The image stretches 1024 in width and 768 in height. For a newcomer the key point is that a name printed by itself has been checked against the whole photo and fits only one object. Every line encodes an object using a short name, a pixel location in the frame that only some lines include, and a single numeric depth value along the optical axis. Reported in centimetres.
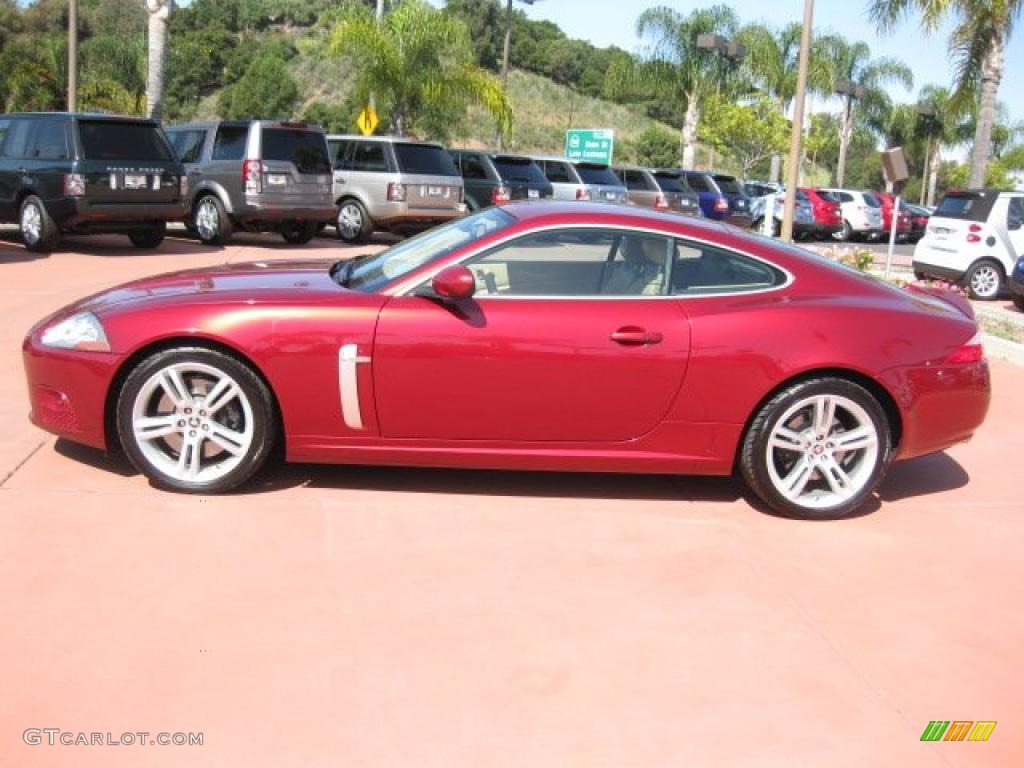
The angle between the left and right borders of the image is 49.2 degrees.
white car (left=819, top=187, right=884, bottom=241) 3206
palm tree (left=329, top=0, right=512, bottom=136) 2564
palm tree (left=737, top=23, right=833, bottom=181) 4106
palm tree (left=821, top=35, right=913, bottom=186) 4784
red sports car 496
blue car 2733
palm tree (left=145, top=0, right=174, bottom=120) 2175
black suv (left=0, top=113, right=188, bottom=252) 1399
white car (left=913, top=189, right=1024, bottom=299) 1564
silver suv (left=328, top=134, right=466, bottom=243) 1841
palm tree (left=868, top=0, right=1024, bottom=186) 2244
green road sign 3359
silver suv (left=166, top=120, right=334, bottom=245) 1636
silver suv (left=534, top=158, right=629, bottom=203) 2273
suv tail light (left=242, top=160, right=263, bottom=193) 1627
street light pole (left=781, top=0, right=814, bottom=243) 1738
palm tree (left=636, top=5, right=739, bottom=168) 3988
